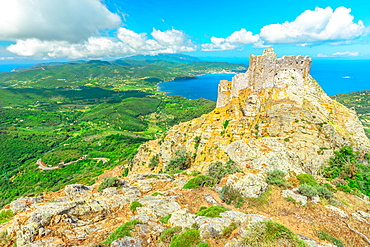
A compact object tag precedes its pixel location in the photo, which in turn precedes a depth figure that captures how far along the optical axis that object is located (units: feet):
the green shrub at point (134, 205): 43.50
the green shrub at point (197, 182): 56.83
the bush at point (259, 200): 43.07
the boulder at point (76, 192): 52.00
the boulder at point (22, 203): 43.37
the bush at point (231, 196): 44.68
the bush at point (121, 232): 30.51
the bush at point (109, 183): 58.59
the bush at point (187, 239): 27.91
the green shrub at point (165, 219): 37.28
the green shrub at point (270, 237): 23.36
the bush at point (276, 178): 50.19
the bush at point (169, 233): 31.14
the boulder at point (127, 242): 29.19
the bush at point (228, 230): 29.45
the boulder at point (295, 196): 42.45
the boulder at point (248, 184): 46.47
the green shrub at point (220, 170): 59.77
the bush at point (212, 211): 36.52
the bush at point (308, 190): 43.70
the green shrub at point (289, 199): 42.97
